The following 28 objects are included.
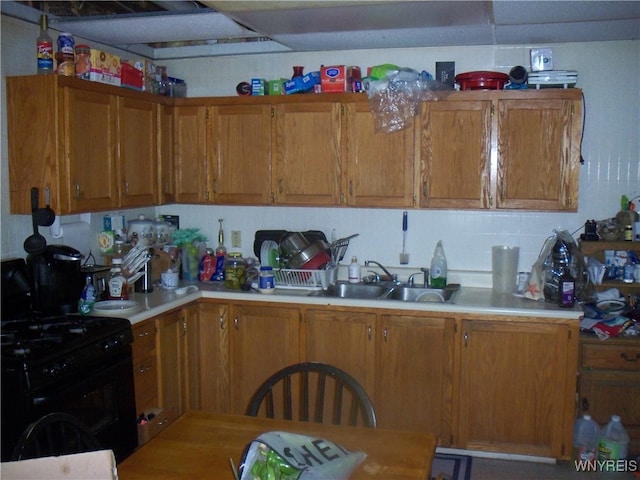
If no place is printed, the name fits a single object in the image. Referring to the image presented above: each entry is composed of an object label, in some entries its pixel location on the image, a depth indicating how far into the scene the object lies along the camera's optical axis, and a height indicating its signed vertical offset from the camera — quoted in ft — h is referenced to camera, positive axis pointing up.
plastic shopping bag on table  5.10 -2.18
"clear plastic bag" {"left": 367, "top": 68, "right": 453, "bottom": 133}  12.28 +1.72
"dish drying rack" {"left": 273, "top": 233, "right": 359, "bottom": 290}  12.92 -1.79
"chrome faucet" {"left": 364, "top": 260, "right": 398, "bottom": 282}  13.38 -1.80
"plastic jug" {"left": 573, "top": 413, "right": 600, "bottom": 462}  11.36 -4.35
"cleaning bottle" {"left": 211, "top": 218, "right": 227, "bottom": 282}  13.82 -1.70
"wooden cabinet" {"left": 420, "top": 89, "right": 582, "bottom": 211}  11.89 +0.68
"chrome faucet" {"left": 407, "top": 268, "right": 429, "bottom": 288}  13.20 -1.82
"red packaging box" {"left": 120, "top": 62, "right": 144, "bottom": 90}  12.00 +2.05
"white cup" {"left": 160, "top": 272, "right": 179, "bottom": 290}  12.86 -1.81
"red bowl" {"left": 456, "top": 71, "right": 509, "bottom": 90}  12.08 +1.96
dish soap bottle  13.06 -1.69
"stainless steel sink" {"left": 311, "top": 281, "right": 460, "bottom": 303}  12.78 -2.07
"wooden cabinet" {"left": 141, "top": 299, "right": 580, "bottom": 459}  11.34 -3.20
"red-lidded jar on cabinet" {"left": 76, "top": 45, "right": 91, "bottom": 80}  11.02 +2.08
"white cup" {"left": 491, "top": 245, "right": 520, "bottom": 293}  12.75 -1.57
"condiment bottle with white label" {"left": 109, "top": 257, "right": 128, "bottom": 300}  11.42 -1.73
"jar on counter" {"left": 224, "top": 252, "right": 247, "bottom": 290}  13.10 -1.78
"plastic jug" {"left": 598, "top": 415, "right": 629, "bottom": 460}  11.12 -4.30
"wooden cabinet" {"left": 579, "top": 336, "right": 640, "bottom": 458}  11.24 -3.32
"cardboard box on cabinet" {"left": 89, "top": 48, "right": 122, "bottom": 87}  11.12 +2.05
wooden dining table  5.81 -2.48
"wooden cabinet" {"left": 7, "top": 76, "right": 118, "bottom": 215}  10.32 +0.75
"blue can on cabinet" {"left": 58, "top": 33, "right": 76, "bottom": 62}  10.71 +2.27
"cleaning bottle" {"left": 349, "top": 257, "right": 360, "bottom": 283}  13.26 -1.73
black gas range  8.19 -2.43
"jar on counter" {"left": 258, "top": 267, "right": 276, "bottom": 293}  12.59 -1.81
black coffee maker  10.16 -1.44
